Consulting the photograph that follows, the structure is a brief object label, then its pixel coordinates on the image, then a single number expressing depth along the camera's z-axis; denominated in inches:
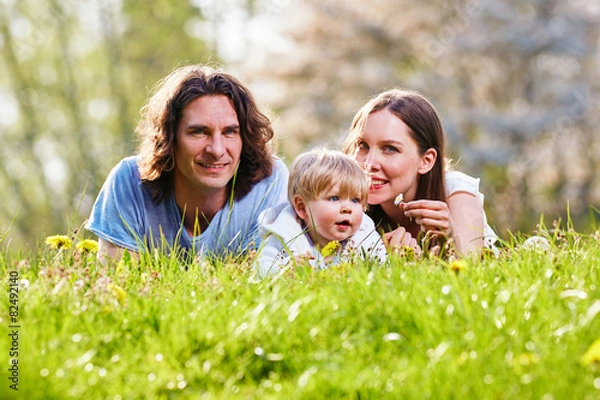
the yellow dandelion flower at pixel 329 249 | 147.9
